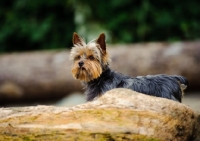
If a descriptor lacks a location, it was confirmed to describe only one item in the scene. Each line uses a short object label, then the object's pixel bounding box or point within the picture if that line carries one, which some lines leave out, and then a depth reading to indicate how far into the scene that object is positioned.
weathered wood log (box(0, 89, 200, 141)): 7.53
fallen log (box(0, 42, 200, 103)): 19.58
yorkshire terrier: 9.23
